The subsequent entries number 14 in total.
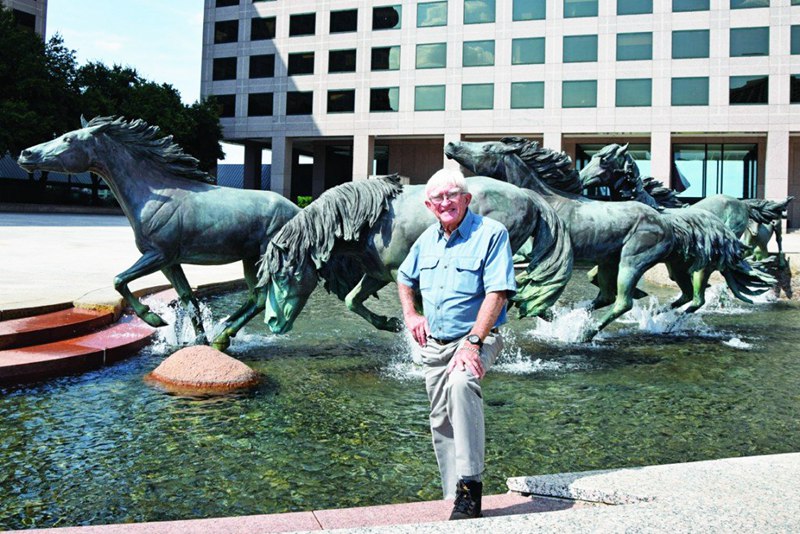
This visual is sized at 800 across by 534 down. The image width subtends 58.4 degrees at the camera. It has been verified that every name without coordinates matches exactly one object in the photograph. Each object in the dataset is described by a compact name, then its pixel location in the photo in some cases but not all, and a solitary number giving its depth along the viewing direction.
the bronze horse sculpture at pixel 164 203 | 7.30
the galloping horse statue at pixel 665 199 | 9.36
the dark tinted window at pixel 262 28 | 53.06
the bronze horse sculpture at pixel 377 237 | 6.27
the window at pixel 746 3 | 42.83
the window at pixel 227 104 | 54.06
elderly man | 3.17
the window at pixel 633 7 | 44.47
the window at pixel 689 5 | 43.78
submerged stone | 5.95
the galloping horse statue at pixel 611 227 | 8.23
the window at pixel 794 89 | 42.38
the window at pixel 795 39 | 42.44
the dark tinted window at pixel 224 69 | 54.00
